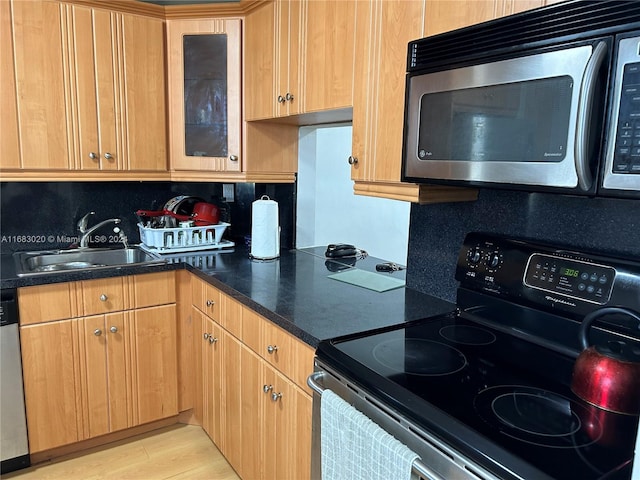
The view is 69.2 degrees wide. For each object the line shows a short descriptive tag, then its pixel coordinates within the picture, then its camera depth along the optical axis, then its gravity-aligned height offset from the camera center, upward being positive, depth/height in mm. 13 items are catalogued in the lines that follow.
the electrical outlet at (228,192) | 2766 -116
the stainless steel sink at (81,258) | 2269 -450
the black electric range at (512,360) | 836 -467
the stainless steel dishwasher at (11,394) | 1893 -941
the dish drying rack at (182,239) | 2389 -353
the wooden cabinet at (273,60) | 1911 +496
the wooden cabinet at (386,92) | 1341 +266
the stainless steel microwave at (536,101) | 882 +171
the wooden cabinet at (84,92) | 2047 +359
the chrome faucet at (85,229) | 2438 -313
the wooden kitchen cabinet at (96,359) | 1990 -856
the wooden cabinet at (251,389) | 1474 -794
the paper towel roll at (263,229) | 2301 -277
